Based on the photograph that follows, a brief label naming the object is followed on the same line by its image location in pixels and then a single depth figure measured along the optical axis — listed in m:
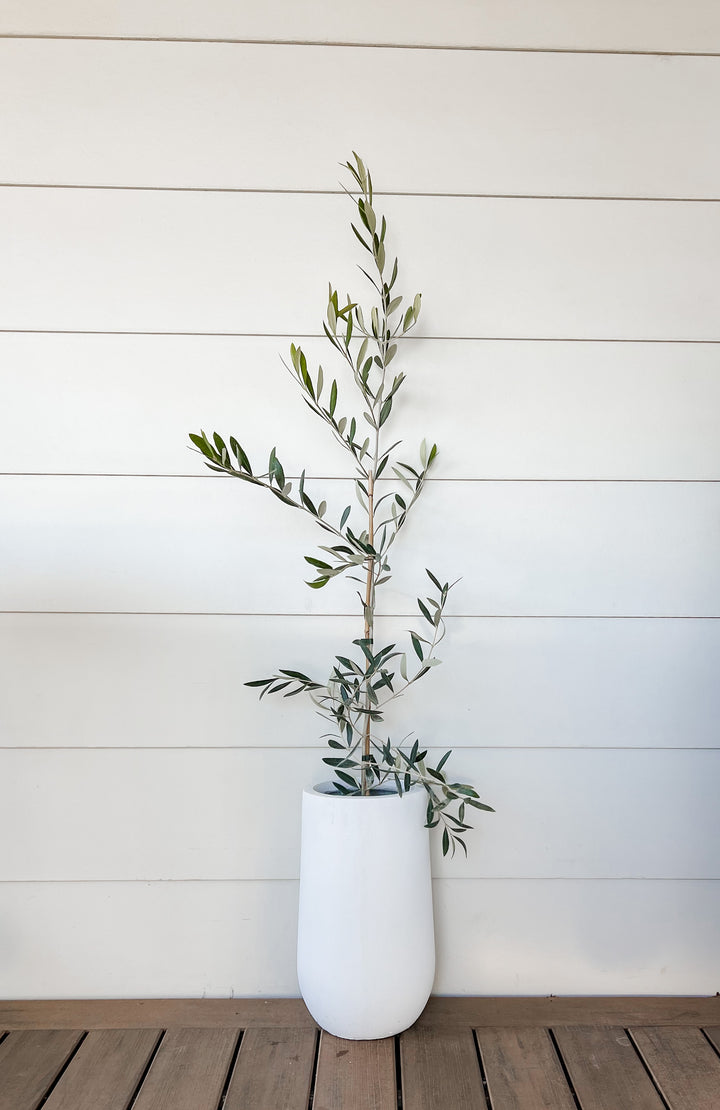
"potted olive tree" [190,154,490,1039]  1.21
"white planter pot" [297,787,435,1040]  1.21
